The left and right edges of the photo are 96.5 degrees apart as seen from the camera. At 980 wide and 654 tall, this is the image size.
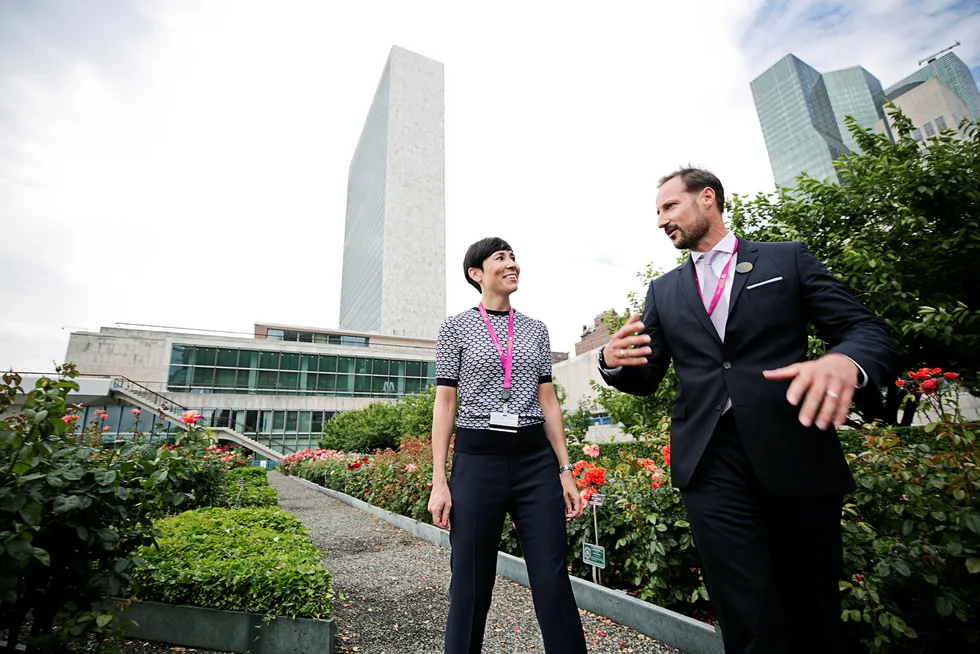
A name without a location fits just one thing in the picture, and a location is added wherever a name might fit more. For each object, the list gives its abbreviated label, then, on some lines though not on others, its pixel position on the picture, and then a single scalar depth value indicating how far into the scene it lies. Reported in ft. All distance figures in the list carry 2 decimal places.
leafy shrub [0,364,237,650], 5.37
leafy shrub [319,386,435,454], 73.41
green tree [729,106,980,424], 24.61
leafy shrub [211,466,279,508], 22.98
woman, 5.94
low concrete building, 109.60
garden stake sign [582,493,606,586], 10.85
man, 4.49
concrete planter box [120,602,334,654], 8.54
